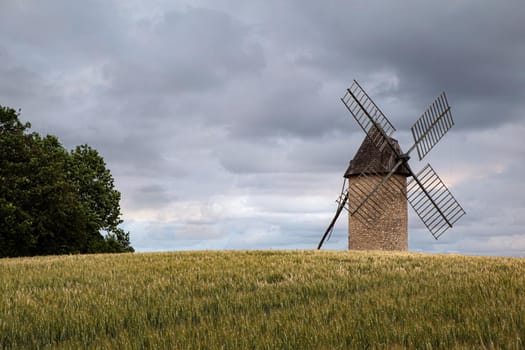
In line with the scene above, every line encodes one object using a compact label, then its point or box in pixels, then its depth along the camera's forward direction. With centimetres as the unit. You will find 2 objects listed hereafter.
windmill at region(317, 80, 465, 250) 3161
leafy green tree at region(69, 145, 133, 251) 3453
